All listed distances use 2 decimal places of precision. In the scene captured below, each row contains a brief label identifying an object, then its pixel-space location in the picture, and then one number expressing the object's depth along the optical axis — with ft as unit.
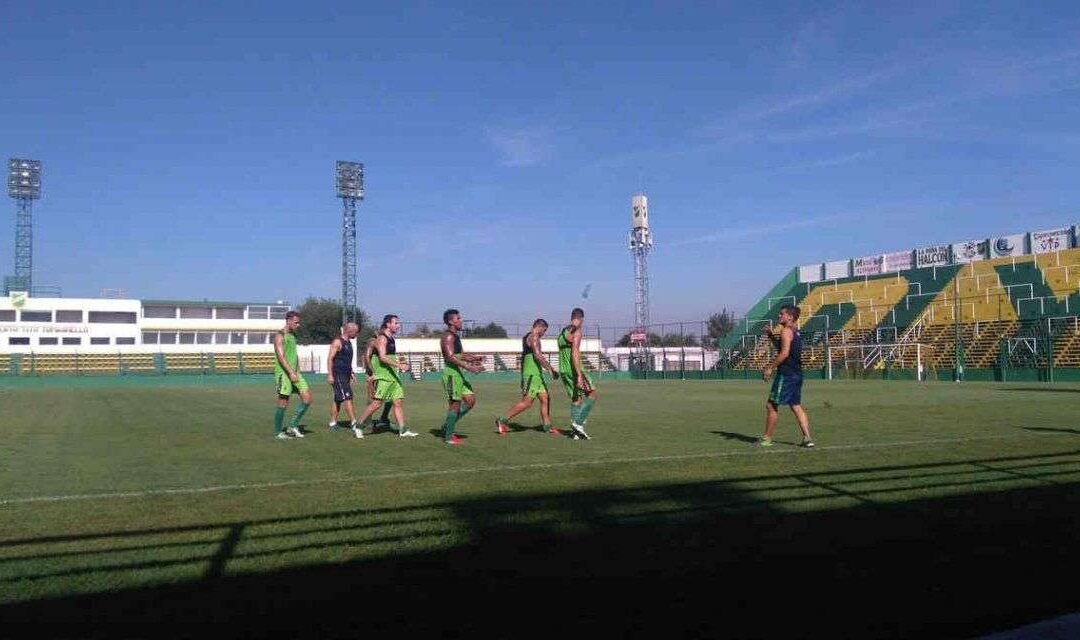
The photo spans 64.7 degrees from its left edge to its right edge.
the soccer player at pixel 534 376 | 44.06
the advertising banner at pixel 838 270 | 209.77
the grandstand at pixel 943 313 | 147.43
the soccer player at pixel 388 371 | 41.55
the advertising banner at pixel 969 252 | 181.88
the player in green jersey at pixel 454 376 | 39.73
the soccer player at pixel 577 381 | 41.55
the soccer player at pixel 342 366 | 47.42
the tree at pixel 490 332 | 344.00
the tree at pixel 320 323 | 346.95
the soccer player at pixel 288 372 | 41.50
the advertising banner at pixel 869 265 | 204.23
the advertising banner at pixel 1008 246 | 176.76
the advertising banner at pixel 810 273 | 216.54
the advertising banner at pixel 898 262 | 198.39
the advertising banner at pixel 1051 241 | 167.43
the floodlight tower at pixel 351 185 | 234.58
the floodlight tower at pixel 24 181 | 255.91
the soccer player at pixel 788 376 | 36.27
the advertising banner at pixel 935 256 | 189.57
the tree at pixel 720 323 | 404.57
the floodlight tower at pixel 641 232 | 273.95
